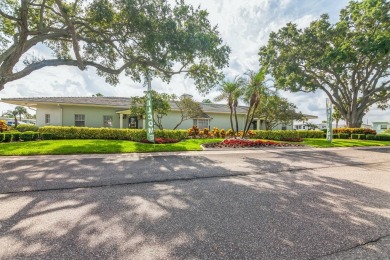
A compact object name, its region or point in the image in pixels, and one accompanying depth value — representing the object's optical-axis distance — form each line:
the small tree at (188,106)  20.34
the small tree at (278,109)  23.14
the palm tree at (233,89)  16.67
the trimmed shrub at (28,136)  14.25
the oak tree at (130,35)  10.48
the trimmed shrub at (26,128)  19.97
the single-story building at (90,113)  20.20
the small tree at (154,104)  16.12
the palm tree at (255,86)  15.68
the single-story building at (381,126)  53.84
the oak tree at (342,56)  17.89
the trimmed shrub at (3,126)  17.77
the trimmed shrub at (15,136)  13.97
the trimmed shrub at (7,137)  13.41
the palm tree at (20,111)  66.06
